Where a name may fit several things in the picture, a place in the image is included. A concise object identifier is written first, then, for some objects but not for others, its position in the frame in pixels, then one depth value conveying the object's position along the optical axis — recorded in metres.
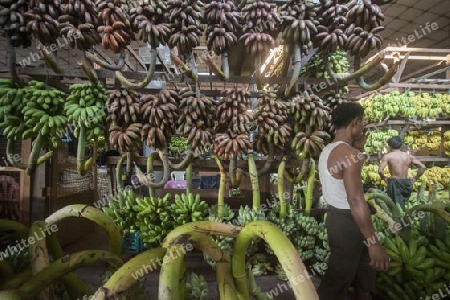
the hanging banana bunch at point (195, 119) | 1.96
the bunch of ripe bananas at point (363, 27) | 1.97
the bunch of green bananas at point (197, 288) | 0.90
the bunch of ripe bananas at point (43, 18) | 1.71
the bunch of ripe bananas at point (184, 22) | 1.88
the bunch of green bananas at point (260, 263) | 2.19
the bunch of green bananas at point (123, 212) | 2.25
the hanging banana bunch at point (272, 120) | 2.06
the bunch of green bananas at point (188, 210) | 2.16
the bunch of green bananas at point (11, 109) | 1.78
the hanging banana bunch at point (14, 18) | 1.70
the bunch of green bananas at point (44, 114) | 1.79
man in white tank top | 1.59
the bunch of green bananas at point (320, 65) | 2.54
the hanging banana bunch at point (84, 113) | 1.83
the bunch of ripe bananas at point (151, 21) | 1.86
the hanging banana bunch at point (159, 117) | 1.92
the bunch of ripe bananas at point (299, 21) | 1.96
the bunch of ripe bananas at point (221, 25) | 1.91
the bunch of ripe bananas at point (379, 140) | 5.70
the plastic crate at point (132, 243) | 2.30
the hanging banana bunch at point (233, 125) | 1.97
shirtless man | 4.38
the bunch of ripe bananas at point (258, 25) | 1.90
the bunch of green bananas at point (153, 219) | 2.16
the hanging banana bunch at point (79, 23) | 1.77
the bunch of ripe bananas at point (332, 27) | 2.01
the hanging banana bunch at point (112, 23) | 1.81
